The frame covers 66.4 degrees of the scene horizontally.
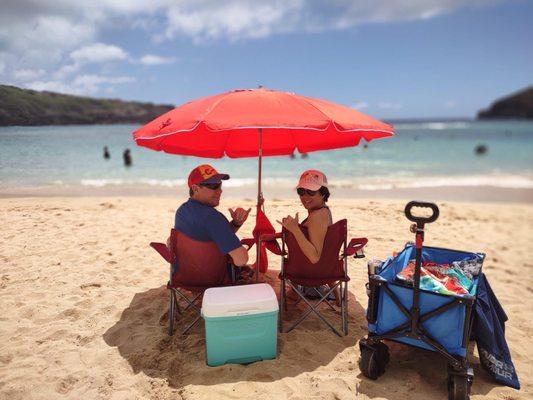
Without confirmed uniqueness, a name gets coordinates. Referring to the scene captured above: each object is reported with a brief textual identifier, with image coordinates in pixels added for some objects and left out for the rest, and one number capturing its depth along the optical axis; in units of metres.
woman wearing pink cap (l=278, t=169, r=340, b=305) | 3.45
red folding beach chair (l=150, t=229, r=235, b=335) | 3.44
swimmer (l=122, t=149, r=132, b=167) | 20.23
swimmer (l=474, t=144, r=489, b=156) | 31.10
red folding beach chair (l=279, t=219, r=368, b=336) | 3.48
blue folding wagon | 2.81
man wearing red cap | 3.36
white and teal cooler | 3.03
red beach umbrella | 3.01
